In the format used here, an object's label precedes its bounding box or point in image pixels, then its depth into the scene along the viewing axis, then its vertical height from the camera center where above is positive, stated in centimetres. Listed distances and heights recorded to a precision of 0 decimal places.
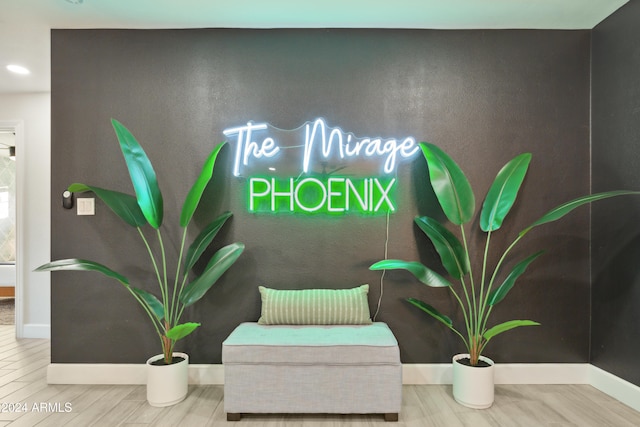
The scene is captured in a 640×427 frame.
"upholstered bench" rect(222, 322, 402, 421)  216 -93
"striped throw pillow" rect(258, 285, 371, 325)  252 -64
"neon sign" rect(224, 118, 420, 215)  272 +33
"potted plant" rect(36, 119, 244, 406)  234 -23
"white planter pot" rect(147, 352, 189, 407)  236 -106
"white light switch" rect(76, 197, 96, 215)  275 +6
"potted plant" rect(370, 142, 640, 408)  235 -18
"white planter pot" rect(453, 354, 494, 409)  233 -106
